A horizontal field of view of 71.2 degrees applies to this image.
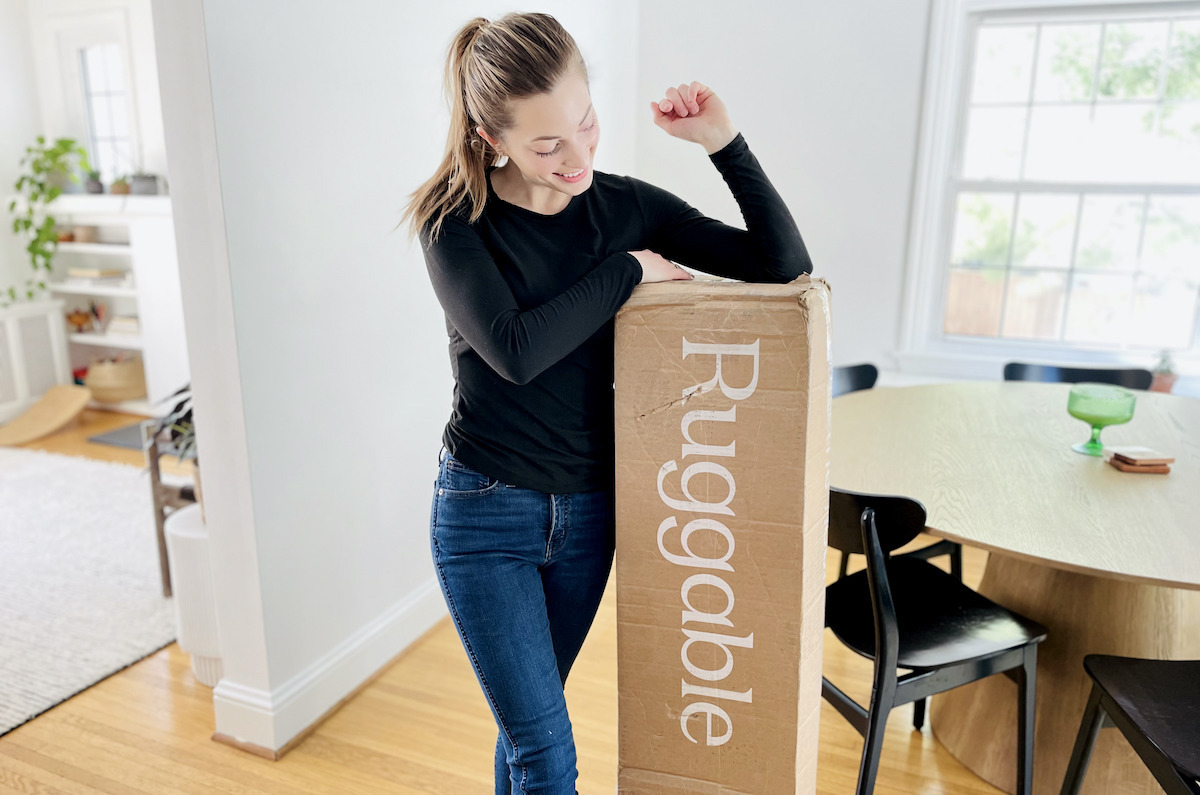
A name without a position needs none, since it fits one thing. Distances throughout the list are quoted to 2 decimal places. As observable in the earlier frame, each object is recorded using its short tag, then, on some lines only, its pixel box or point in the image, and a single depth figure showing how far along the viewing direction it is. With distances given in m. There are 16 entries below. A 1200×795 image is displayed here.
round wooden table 1.56
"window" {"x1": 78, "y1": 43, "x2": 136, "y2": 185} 5.11
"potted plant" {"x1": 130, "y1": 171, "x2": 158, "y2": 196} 4.82
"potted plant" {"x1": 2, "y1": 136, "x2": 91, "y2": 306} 4.94
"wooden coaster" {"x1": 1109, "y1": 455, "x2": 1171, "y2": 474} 1.92
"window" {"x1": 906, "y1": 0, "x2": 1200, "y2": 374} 3.59
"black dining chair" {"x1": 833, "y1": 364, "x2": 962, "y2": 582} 2.39
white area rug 2.49
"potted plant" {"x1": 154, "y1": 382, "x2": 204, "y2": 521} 2.67
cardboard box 1.01
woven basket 5.09
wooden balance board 4.68
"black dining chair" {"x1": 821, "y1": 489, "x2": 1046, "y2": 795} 1.64
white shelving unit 4.71
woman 1.09
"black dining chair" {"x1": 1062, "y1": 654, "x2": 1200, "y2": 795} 1.34
